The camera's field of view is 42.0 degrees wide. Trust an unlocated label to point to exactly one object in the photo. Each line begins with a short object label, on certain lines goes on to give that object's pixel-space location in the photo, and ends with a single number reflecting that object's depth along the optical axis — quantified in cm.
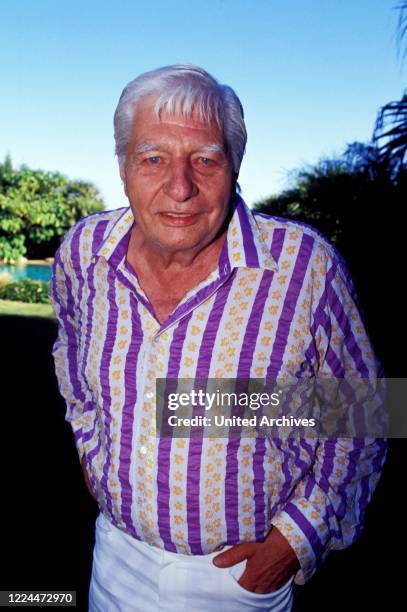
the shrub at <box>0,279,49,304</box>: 1537
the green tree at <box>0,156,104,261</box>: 1697
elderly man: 139
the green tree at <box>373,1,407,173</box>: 460
